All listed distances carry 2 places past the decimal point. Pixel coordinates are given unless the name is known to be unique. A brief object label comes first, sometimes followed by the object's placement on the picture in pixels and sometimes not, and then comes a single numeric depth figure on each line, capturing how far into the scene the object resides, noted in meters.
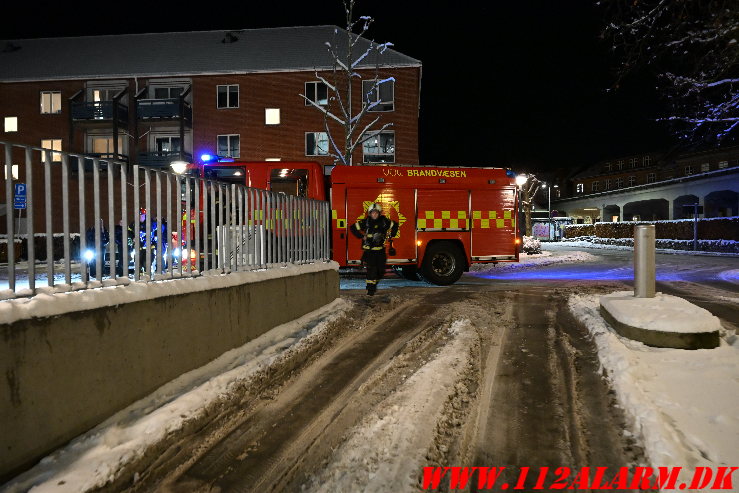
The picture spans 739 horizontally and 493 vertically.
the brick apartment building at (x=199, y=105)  29.45
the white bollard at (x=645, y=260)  6.36
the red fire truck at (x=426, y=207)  11.30
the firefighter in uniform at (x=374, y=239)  9.62
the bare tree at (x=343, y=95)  29.39
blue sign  3.22
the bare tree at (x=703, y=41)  8.46
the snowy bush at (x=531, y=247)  24.88
